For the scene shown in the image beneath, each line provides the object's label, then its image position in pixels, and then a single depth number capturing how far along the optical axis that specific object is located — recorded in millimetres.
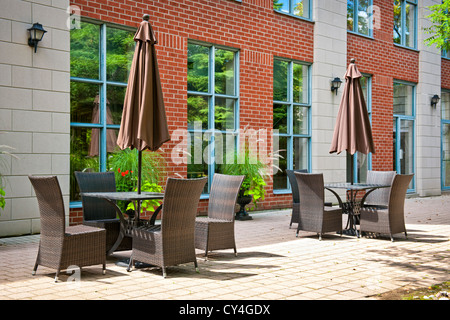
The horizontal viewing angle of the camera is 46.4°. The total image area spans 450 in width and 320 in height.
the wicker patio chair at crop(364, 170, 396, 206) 8609
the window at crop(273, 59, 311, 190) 11445
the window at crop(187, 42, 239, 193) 9898
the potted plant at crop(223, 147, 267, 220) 9547
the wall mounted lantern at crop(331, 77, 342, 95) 12312
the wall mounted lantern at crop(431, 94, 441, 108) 15673
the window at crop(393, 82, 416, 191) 14812
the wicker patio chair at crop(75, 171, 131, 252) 5836
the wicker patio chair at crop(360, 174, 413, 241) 7188
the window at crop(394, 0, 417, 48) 14805
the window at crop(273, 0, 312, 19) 11492
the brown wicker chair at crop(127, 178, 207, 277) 4891
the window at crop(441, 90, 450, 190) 16766
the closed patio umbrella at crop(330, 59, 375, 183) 8188
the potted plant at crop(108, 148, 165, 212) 7793
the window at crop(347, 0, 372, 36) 13234
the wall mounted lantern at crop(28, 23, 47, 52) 7355
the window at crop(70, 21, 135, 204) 8281
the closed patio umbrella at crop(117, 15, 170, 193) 5578
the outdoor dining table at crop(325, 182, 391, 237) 7844
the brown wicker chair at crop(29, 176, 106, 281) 4715
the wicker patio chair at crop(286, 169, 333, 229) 8060
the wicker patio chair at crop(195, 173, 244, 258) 5848
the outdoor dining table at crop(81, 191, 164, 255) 5348
